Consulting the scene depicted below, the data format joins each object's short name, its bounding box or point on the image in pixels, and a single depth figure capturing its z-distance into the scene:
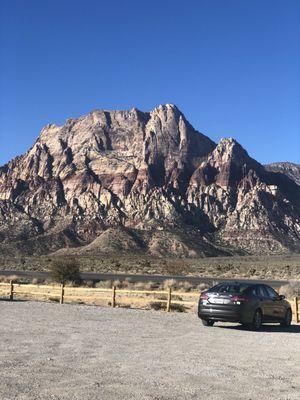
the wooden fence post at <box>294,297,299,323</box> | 22.24
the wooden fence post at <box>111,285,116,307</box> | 26.89
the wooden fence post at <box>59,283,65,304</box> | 28.81
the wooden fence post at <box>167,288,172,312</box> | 25.15
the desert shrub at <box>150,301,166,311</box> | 27.77
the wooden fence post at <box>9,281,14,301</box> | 30.41
